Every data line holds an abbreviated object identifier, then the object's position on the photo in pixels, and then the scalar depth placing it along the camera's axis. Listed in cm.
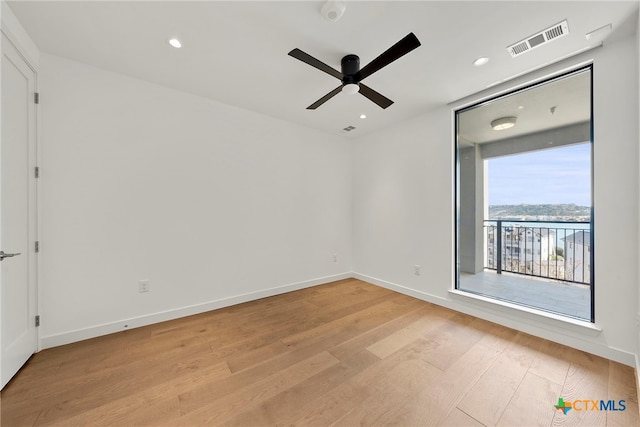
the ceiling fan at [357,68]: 169
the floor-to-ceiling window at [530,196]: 246
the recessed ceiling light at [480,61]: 221
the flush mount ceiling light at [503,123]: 319
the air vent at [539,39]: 184
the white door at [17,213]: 171
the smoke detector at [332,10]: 159
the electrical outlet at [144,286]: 260
